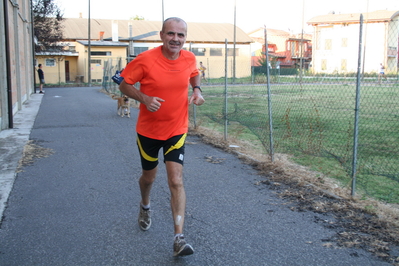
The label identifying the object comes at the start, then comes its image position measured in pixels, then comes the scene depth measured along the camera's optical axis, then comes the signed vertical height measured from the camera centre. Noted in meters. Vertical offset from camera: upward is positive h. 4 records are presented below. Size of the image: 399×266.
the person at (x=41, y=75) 29.47 -0.06
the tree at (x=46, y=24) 39.84 +4.69
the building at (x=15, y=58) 11.79 +0.61
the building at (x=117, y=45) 46.47 +3.65
